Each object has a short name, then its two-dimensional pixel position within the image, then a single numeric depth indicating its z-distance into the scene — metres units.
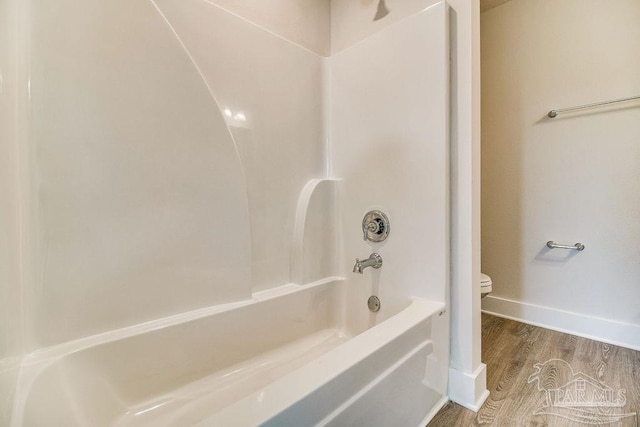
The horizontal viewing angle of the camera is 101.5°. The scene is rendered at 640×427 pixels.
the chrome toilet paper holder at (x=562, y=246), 1.85
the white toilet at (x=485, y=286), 1.70
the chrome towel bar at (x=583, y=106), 1.66
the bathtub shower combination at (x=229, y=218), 0.88
